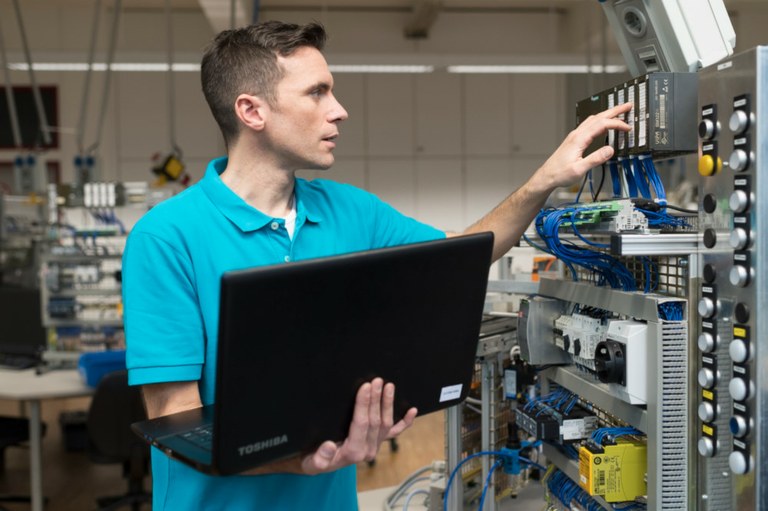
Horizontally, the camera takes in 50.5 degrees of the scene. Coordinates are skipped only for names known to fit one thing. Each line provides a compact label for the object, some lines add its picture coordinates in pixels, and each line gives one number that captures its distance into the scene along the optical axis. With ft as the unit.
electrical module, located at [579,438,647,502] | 4.51
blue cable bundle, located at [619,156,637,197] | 5.04
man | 4.17
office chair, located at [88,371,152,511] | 10.84
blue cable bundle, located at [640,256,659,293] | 4.63
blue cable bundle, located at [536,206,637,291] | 4.89
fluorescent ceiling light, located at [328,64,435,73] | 19.10
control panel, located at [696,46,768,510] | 3.61
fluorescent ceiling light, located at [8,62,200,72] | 18.78
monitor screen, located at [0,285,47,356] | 14.11
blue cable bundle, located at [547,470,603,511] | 5.24
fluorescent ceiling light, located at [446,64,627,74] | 20.38
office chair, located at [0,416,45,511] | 12.39
